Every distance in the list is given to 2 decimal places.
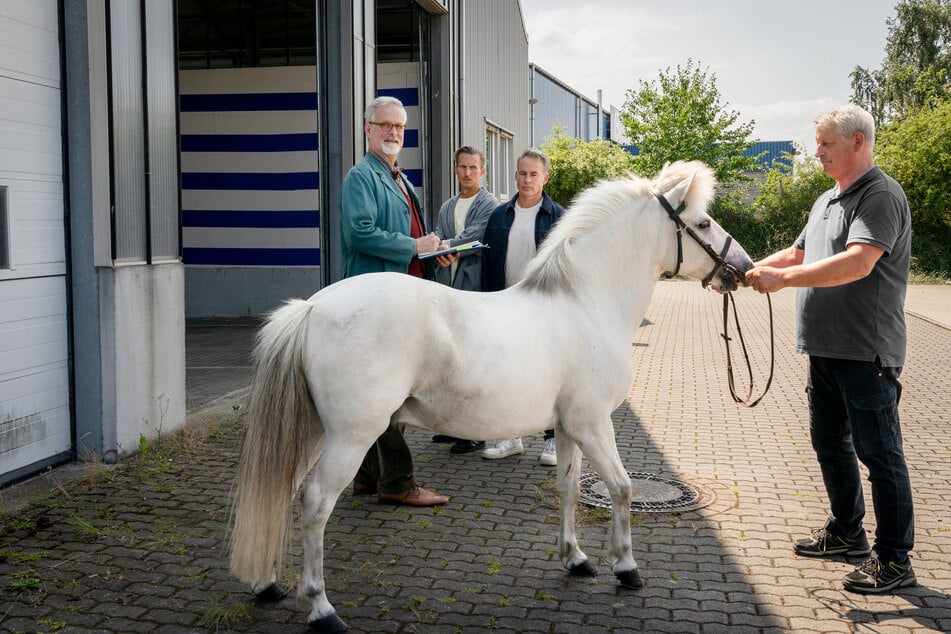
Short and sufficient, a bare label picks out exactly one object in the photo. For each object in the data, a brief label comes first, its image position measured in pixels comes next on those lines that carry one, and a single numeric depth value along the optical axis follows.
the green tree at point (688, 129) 37.41
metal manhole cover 5.12
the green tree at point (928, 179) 27.42
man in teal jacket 4.54
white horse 3.37
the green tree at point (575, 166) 25.45
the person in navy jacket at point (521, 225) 5.85
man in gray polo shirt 3.83
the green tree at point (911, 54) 40.84
